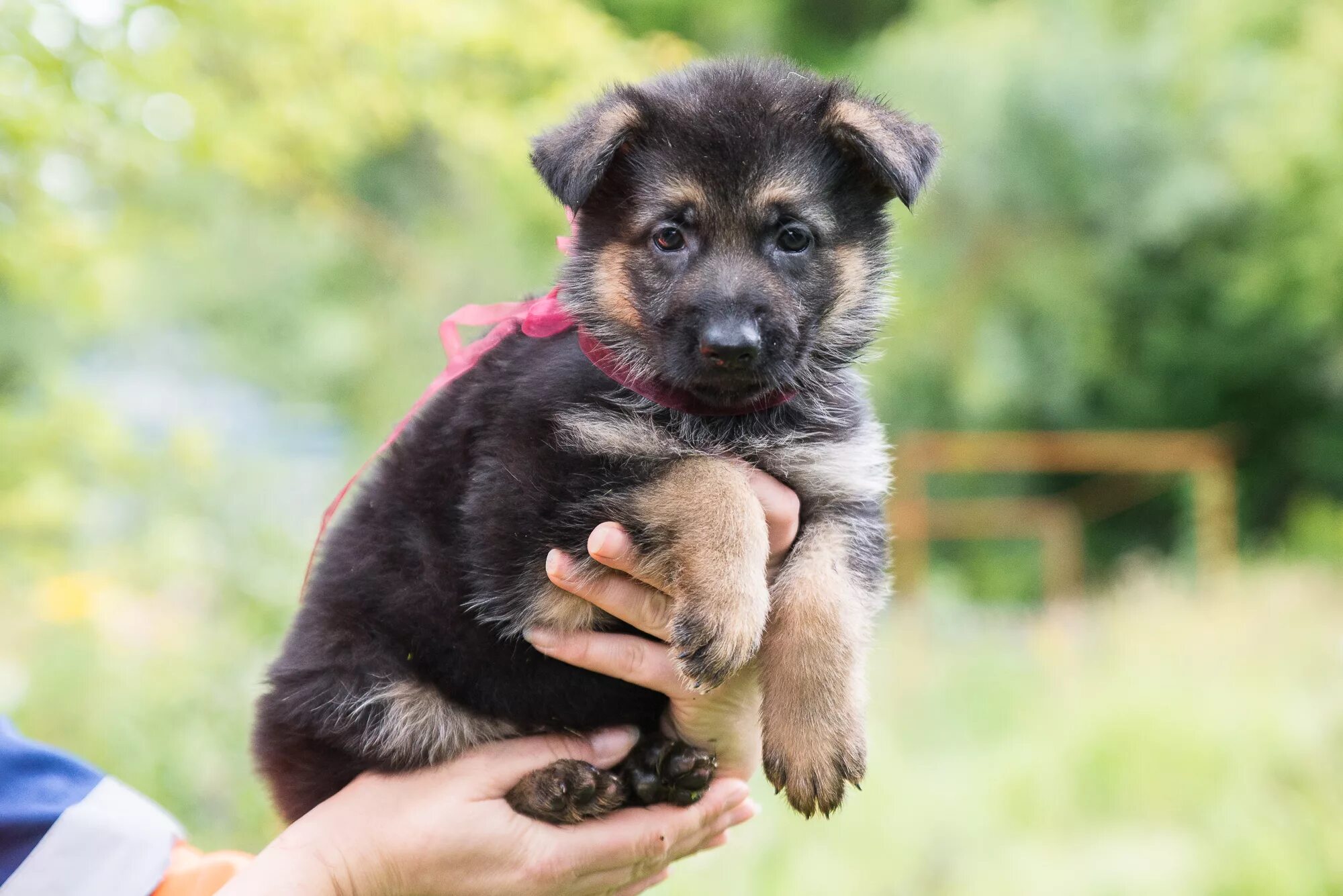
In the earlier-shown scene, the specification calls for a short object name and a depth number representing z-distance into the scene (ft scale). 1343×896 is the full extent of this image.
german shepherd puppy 8.30
